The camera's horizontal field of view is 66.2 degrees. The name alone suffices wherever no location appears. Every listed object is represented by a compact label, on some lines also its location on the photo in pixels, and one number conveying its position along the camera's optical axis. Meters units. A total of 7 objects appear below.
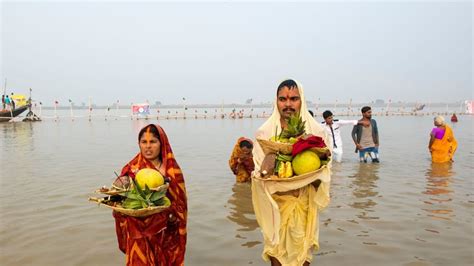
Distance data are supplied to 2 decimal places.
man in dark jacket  9.21
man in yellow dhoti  2.64
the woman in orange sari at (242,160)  7.35
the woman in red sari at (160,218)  2.73
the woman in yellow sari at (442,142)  9.72
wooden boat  32.50
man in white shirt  9.77
